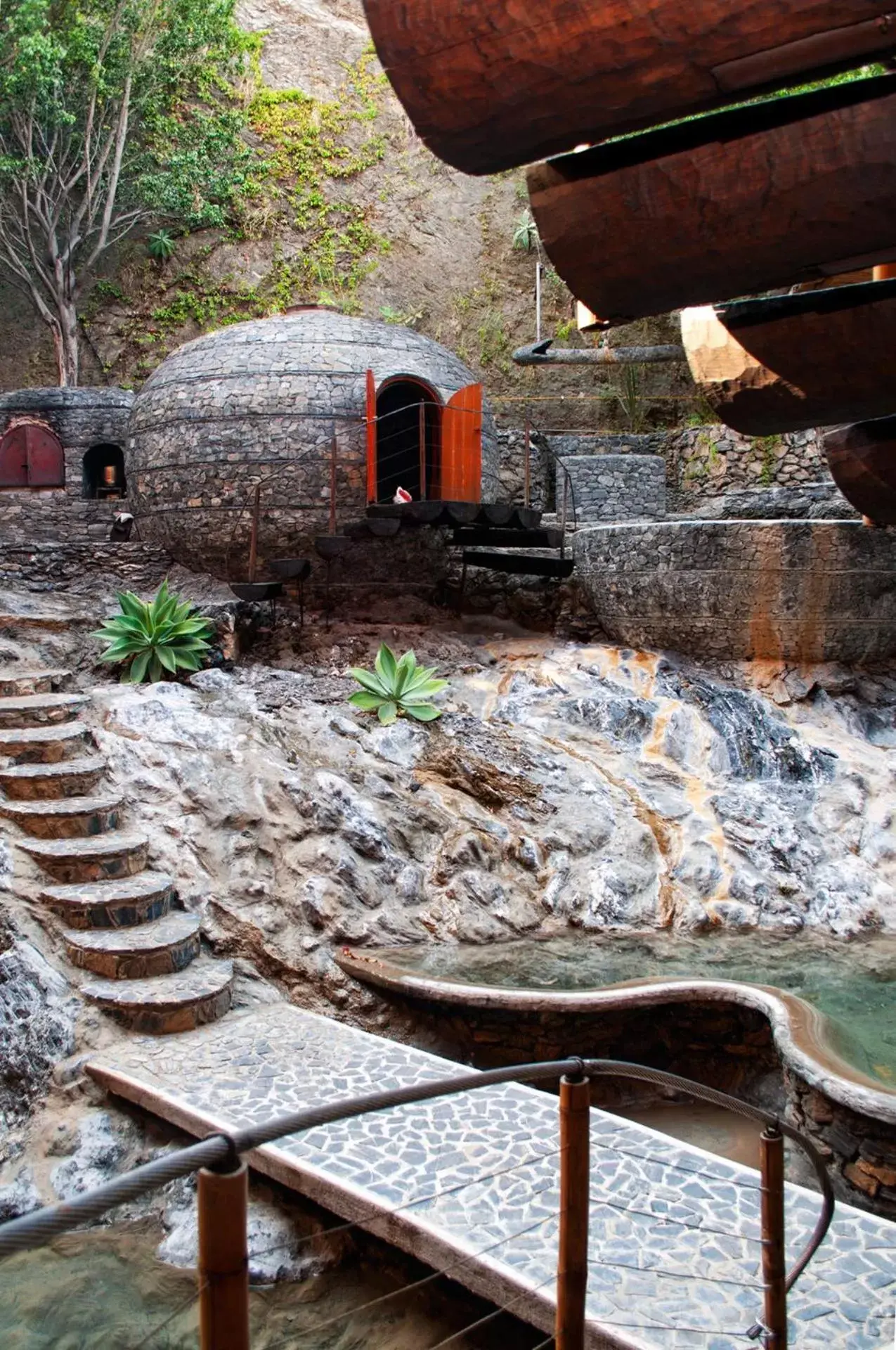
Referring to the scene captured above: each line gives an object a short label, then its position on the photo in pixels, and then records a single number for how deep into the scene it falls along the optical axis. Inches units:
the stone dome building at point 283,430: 454.0
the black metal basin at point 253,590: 410.9
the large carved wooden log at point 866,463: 105.4
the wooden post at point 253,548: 427.0
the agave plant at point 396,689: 373.7
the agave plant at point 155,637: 380.5
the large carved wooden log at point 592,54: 56.1
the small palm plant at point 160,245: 812.0
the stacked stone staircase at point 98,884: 249.0
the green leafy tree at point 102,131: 660.1
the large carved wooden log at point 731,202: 63.9
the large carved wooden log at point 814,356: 80.8
